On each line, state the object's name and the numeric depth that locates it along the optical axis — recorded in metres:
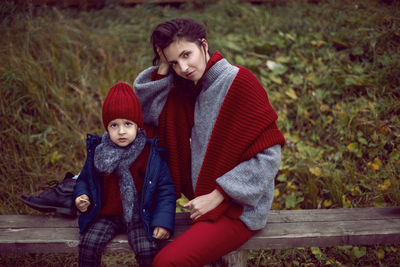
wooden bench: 1.91
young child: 1.78
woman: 1.71
